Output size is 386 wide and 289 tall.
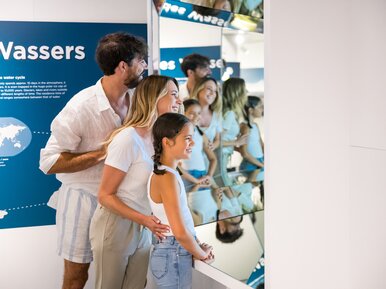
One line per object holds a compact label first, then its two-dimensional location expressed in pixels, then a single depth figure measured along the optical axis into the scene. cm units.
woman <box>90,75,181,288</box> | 331
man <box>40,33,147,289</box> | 360
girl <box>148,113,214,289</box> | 303
